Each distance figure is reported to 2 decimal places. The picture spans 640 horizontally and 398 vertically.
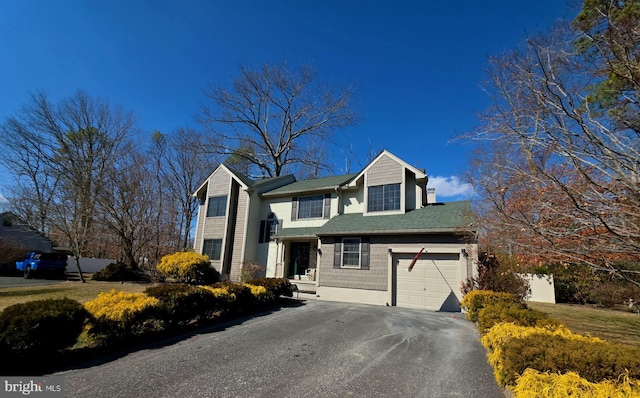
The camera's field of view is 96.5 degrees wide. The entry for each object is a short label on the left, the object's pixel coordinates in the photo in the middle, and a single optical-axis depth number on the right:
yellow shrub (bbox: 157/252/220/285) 16.17
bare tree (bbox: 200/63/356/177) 27.64
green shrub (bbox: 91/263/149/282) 18.14
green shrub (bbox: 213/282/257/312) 9.35
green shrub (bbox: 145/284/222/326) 7.33
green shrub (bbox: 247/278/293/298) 11.49
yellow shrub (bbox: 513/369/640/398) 2.68
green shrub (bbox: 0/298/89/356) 4.66
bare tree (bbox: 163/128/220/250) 28.52
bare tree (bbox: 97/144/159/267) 18.33
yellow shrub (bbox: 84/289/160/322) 5.96
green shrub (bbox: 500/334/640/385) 3.01
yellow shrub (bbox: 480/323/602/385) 4.00
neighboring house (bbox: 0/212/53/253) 24.91
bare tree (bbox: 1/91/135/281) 24.09
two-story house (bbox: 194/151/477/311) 12.21
